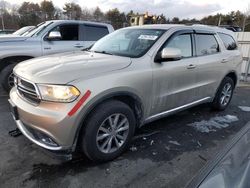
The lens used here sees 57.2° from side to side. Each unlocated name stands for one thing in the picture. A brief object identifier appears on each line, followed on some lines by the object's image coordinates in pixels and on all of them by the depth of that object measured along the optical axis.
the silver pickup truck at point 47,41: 5.40
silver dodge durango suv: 2.44
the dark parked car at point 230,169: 1.21
